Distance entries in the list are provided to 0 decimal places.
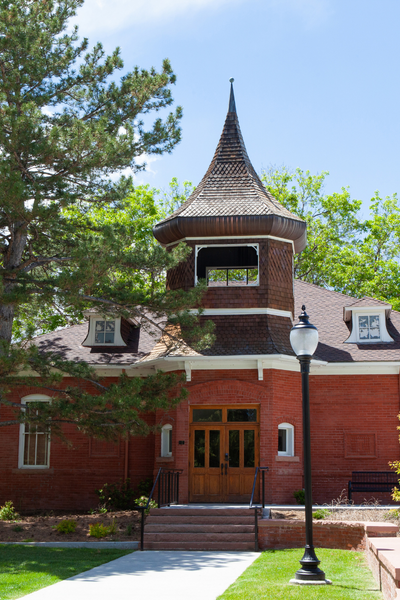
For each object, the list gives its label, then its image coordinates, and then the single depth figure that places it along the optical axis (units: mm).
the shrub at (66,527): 14117
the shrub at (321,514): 13117
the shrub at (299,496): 16141
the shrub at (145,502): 14814
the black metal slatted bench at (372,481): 16953
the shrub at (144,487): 17844
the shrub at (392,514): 12992
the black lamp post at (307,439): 8773
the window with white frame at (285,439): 17125
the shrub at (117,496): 17688
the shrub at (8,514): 16328
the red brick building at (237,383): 16812
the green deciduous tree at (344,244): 32188
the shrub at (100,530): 13719
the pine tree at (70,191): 13438
